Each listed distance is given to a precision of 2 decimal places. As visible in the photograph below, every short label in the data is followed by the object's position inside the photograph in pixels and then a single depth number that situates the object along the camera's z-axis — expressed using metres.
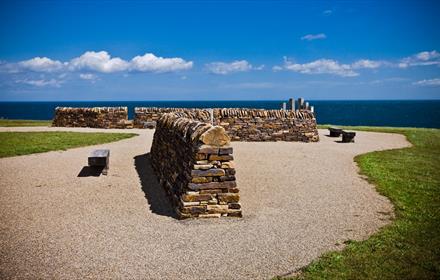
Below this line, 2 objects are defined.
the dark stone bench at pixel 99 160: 10.58
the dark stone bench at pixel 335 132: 21.28
